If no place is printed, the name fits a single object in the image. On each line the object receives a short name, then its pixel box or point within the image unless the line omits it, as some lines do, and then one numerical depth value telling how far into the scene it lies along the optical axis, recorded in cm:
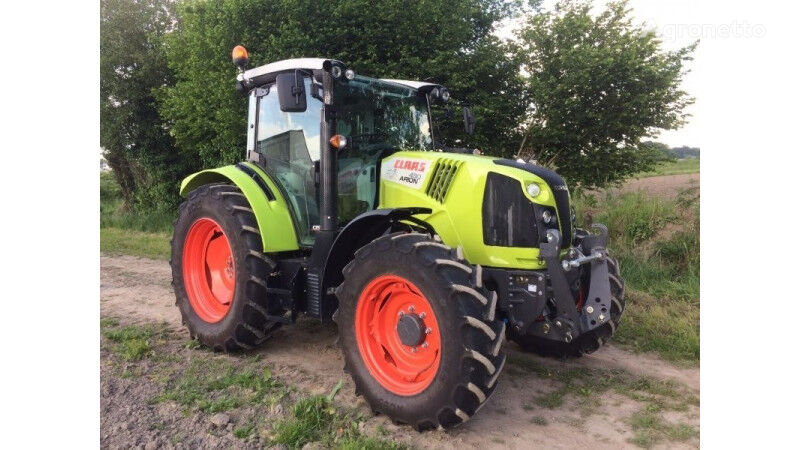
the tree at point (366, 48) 909
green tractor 294
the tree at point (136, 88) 1443
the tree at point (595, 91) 896
